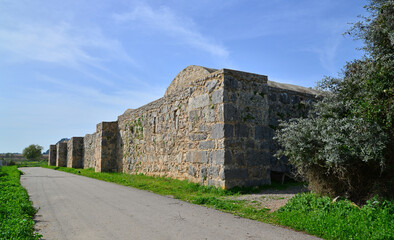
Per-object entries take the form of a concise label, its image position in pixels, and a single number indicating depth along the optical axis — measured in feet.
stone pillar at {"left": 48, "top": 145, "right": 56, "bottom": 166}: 111.45
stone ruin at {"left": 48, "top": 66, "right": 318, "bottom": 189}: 25.67
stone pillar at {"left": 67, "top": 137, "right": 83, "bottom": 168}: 80.59
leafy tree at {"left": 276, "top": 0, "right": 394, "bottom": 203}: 15.60
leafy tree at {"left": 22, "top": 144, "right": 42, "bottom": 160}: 192.54
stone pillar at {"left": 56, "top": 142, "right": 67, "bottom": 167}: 95.61
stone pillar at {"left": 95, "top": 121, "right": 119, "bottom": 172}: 53.67
